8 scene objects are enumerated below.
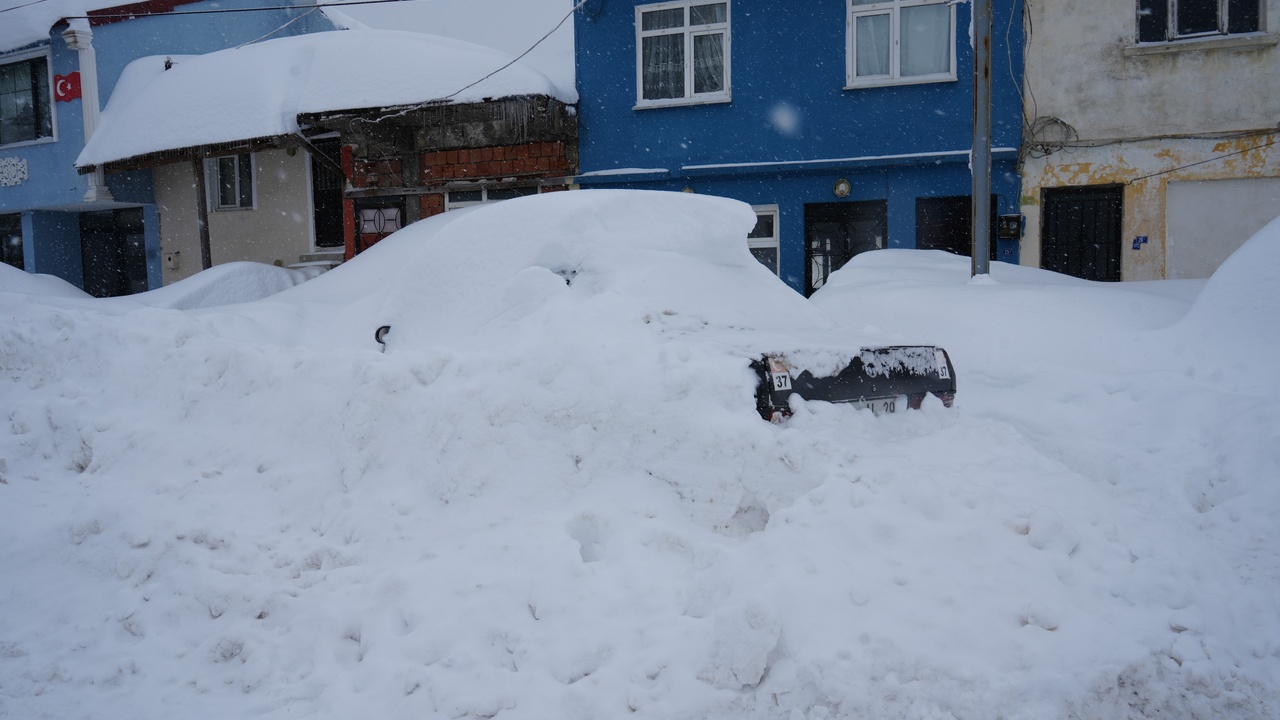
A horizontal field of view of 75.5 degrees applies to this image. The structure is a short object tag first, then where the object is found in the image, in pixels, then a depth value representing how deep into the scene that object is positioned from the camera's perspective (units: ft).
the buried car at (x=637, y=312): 12.30
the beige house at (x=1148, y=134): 35.88
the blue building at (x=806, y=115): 38.60
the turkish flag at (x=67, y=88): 56.59
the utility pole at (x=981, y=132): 27.53
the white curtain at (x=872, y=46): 39.78
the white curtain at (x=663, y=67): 42.73
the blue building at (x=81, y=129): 56.13
